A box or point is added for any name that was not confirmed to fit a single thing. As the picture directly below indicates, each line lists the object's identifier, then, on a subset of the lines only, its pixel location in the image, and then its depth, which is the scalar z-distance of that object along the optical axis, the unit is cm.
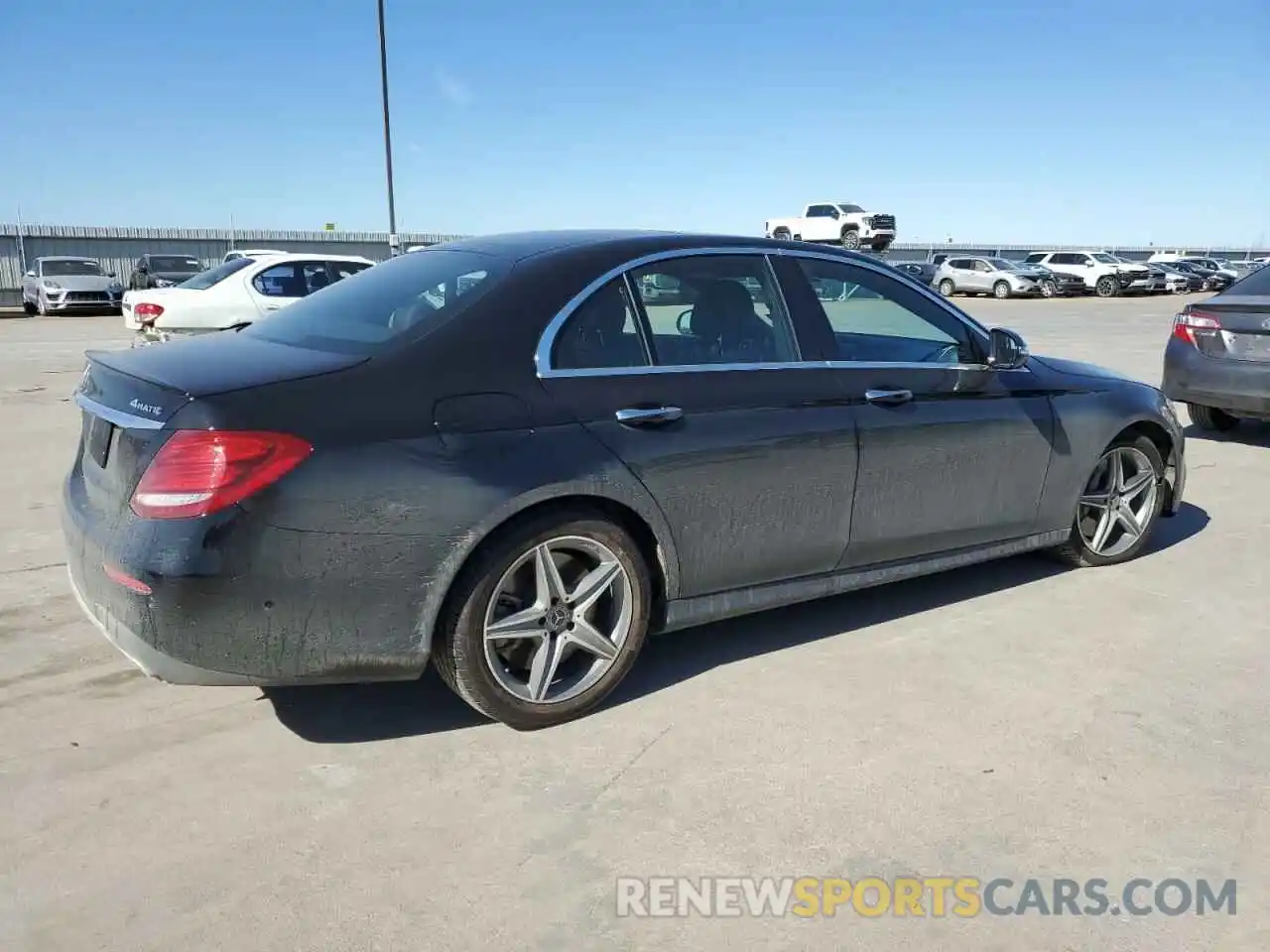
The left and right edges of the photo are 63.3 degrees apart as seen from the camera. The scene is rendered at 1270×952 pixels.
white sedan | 1220
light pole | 2553
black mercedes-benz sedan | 286
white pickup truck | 4009
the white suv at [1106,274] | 3984
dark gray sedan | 789
